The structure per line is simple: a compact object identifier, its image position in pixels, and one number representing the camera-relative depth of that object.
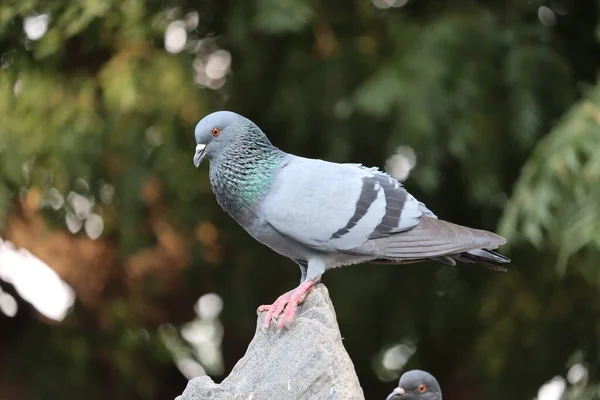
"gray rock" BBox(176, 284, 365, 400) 6.43
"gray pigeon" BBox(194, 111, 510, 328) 6.63
